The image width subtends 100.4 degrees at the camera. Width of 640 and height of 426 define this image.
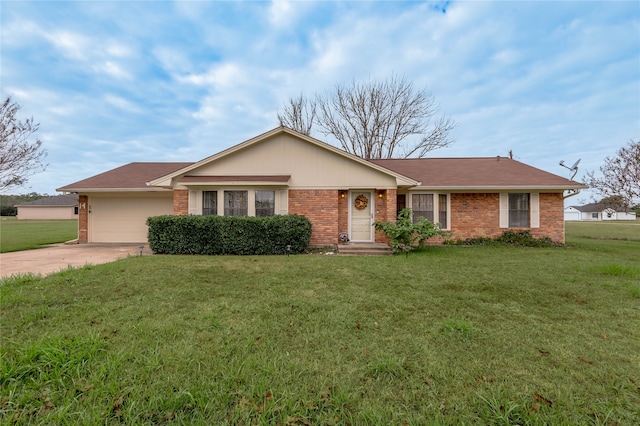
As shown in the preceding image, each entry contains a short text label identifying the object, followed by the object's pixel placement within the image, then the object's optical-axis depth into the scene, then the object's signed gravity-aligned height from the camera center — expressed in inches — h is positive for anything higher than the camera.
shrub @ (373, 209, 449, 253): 350.9 -23.4
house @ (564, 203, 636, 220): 2181.6 -7.9
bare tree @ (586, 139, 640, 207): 465.1 +65.0
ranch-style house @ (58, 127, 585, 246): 399.5 +31.4
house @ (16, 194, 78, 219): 1637.6 +38.8
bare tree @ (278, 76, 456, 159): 807.7 +301.2
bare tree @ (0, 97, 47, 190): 382.6 +100.7
